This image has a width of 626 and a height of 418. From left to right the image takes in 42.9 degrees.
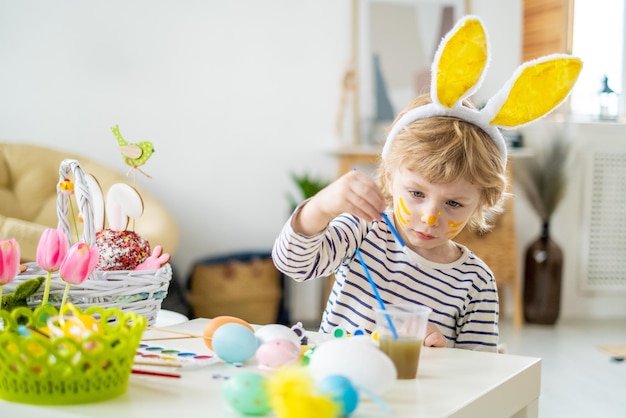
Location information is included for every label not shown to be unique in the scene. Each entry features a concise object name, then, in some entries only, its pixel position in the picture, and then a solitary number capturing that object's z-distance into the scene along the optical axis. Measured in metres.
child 1.26
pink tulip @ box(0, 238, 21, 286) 0.99
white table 0.80
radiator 4.49
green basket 0.80
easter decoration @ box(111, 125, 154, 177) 1.44
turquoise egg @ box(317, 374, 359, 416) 0.76
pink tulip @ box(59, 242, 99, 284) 1.04
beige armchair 3.27
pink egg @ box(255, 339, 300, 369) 0.96
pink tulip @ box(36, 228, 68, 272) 1.06
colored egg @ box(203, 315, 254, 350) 1.06
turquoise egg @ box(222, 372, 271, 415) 0.76
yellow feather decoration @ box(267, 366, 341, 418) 0.70
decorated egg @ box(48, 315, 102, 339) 0.87
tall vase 4.23
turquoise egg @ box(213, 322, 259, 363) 0.98
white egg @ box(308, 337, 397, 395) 0.81
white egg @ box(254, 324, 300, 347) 1.01
